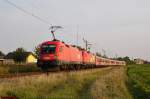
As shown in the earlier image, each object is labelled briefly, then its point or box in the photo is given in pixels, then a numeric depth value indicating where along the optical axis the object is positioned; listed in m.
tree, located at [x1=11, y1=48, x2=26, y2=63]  97.13
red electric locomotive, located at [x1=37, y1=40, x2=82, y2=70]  35.19
